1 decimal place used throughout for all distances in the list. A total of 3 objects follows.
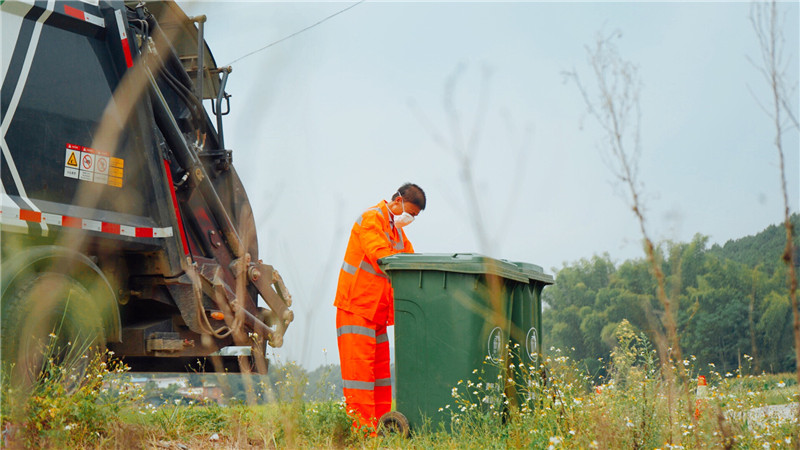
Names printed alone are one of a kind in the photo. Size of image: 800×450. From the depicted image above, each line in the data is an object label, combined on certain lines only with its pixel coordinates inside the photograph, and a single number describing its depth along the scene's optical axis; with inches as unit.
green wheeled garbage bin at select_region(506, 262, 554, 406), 167.8
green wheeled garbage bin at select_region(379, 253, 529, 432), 155.6
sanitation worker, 175.6
